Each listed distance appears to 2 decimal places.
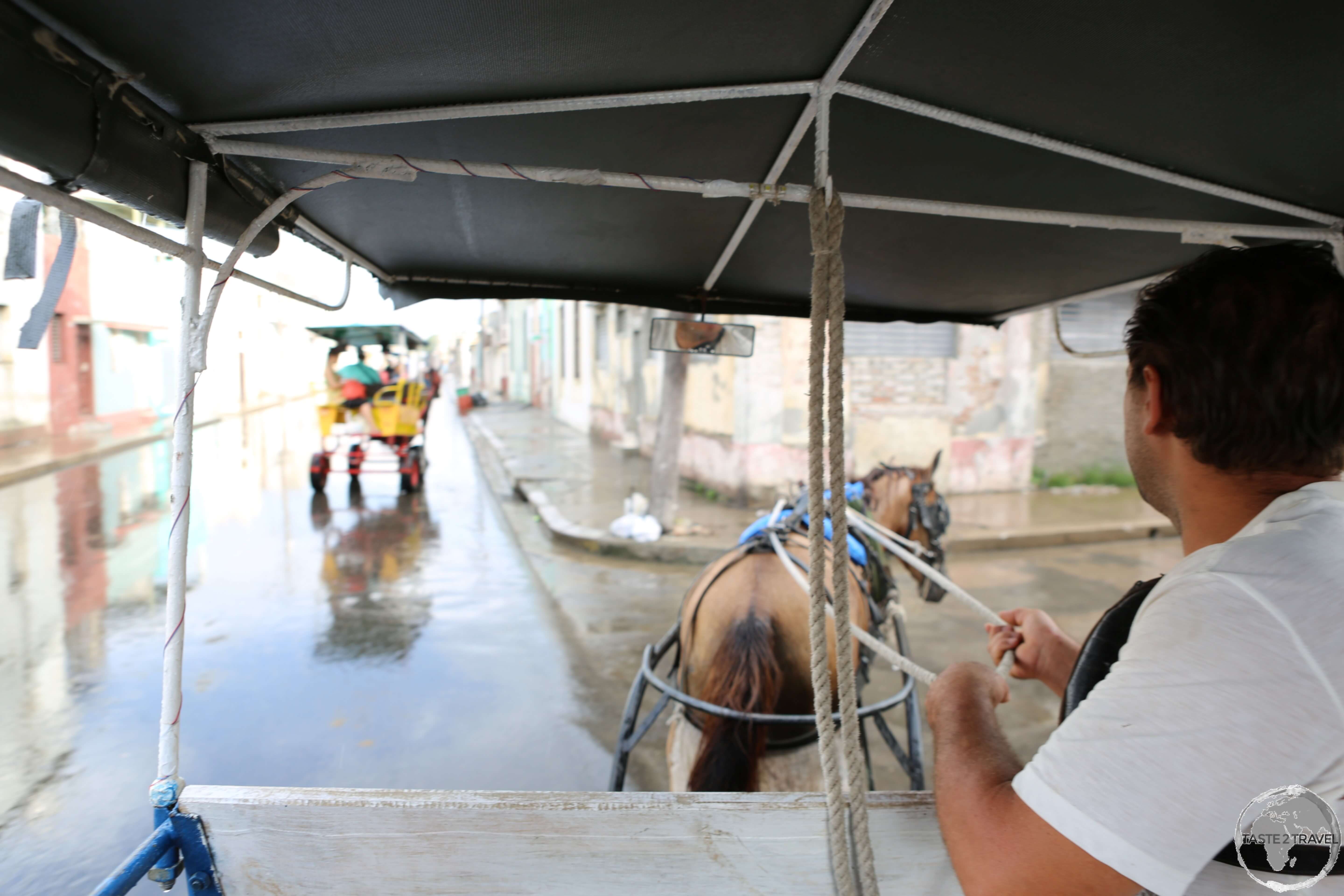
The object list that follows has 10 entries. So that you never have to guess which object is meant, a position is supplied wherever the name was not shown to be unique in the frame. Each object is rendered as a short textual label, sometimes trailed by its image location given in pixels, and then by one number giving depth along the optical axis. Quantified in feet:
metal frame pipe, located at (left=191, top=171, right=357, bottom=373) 5.06
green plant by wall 39.40
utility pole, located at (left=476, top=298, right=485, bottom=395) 194.29
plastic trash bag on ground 26.78
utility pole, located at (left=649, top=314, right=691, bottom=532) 28.07
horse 7.79
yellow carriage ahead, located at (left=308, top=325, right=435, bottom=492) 36.35
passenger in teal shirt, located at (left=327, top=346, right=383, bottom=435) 36.19
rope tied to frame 3.79
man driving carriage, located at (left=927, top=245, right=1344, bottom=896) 2.39
